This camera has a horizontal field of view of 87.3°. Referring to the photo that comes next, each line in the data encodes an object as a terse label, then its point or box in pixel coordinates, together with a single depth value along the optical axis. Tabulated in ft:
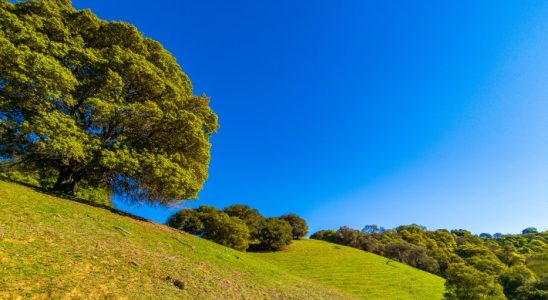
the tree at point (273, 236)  204.54
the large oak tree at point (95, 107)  57.67
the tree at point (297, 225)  269.03
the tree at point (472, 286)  108.47
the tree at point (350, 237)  277.46
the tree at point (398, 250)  242.78
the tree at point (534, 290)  120.67
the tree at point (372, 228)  450.30
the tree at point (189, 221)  174.09
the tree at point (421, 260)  234.58
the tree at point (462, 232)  427.74
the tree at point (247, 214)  221.05
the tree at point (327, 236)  295.77
